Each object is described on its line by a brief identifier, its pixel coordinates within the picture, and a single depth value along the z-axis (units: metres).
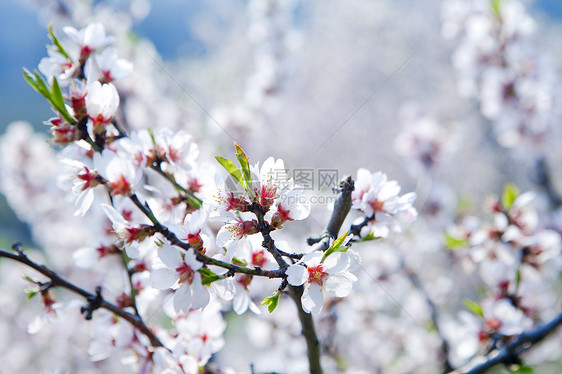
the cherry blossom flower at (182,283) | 0.77
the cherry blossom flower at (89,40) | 0.84
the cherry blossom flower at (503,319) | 0.91
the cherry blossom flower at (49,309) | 0.83
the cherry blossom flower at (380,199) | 0.81
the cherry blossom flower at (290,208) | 0.78
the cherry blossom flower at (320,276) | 0.76
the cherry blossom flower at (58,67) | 0.83
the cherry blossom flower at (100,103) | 0.80
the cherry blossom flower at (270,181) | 0.78
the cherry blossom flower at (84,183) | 0.80
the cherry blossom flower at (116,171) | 0.79
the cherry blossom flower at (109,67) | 0.84
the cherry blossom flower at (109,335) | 0.83
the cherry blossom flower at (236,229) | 0.77
